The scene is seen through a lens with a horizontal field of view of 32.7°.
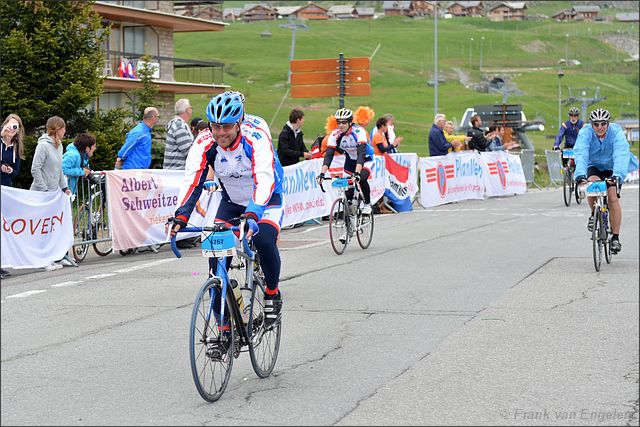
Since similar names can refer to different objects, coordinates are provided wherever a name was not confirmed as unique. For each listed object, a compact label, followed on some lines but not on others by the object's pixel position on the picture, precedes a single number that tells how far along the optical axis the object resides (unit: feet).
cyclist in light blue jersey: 39.60
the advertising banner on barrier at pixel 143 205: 48.44
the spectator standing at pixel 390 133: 73.02
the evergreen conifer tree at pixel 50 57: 80.02
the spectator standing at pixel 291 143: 62.90
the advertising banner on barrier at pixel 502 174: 94.38
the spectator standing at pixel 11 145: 43.98
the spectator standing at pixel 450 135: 87.71
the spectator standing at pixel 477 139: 92.14
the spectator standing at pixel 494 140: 100.36
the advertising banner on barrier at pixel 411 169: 80.18
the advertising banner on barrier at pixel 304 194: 61.05
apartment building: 173.58
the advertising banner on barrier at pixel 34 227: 41.57
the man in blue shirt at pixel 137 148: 51.47
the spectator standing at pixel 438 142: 82.79
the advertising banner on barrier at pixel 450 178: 81.97
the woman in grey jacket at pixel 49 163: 43.75
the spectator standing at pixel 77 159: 47.14
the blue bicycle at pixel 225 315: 20.68
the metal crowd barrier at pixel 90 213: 47.14
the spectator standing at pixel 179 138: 52.60
